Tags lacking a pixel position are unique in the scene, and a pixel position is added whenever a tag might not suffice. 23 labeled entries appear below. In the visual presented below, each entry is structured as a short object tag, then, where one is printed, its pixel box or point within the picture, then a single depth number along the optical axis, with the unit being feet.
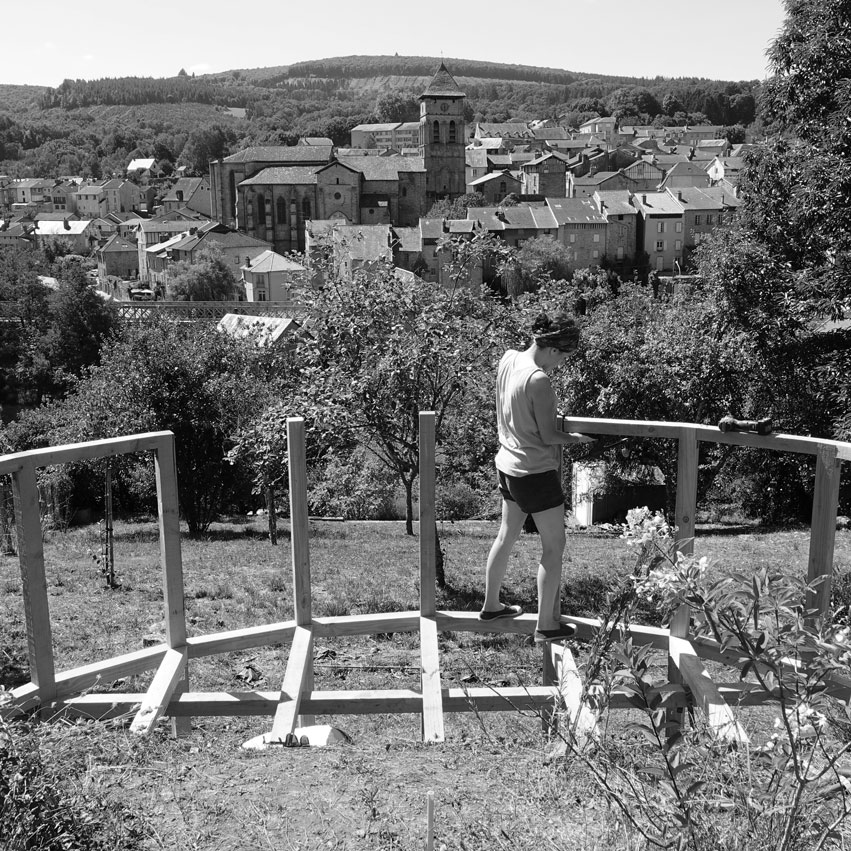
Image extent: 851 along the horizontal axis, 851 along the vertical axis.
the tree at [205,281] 265.34
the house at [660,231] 304.30
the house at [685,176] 375.04
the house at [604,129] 625.00
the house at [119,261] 368.27
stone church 348.59
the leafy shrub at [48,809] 7.74
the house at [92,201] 526.98
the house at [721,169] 406.21
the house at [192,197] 477.36
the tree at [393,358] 31.94
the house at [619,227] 300.61
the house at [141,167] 591.78
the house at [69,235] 424.87
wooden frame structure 12.58
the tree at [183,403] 66.49
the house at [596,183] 366.84
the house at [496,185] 380.37
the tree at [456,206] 331.71
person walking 13.97
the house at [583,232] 296.10
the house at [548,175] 381.40
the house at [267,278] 256.32
